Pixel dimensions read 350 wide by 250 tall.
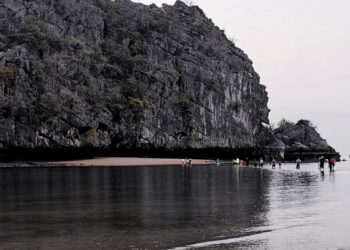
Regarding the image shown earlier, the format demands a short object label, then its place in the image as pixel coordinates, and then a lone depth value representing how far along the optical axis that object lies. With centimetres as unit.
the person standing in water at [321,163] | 5609
